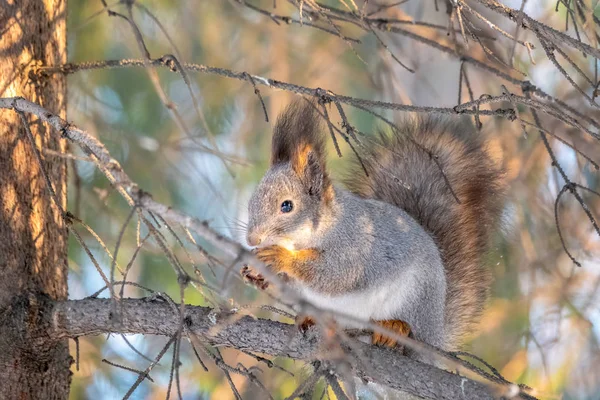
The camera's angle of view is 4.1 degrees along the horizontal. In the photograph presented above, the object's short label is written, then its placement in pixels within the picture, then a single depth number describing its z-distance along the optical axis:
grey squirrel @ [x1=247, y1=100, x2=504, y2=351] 5.55
